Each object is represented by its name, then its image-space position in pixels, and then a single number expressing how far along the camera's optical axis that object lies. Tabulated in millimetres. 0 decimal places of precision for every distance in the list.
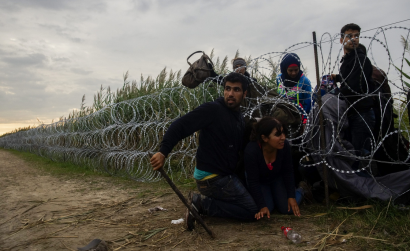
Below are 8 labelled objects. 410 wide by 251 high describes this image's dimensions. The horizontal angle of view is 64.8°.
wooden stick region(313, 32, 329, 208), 3240
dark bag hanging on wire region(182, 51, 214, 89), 4348
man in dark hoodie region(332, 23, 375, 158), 3340
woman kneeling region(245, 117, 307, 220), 3062
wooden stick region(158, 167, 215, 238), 2788
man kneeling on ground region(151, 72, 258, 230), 3111
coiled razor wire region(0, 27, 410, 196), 3303
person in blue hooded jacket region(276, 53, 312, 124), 4070
